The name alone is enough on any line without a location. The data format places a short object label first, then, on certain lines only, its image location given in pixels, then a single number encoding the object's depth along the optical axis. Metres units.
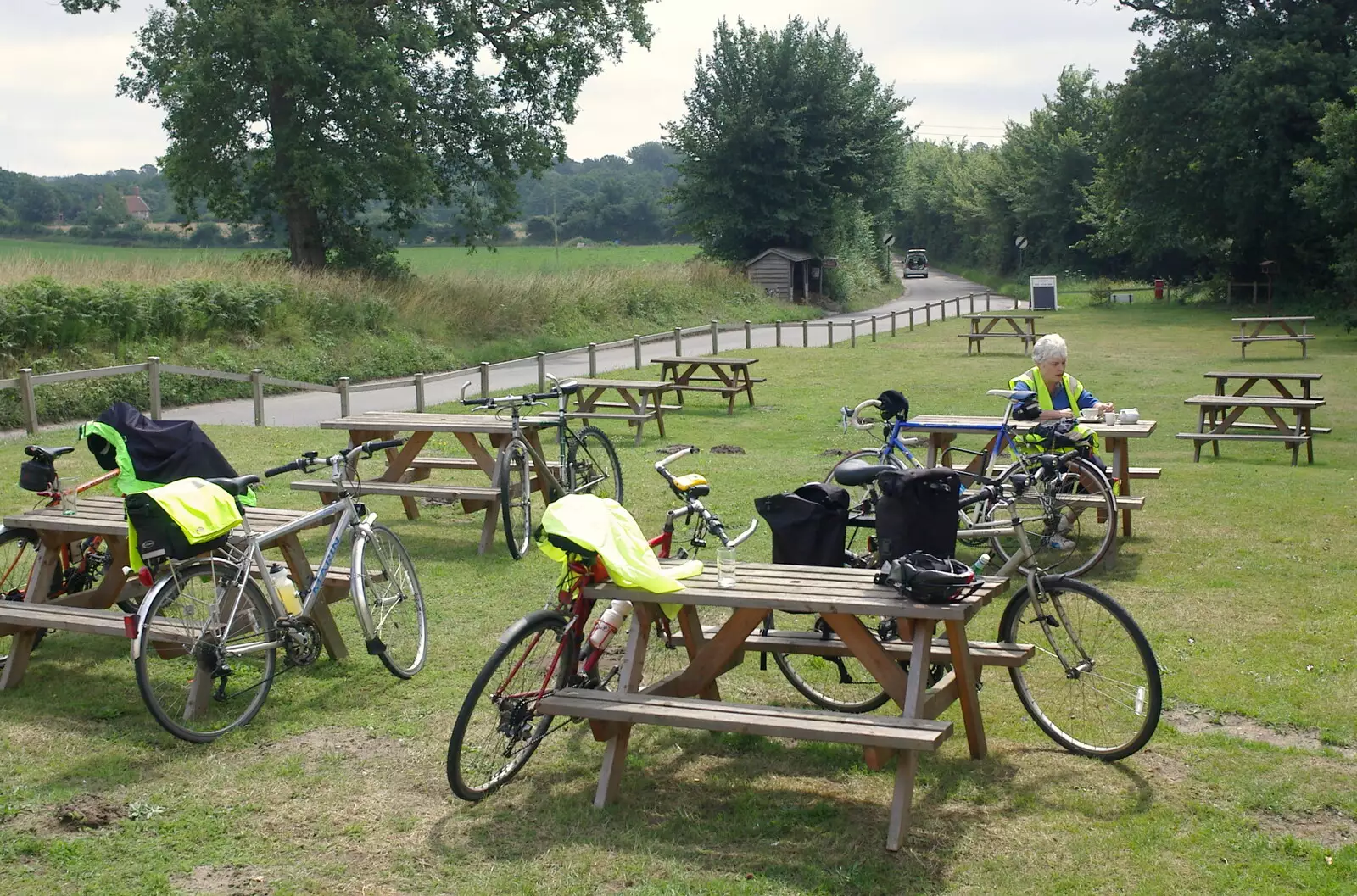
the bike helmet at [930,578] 4.52
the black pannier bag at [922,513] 4.93
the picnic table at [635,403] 15.09
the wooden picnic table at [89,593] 6.03
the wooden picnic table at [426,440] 9.12
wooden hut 46.72
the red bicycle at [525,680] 4.77
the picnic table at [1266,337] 25.09
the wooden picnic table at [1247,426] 13.20
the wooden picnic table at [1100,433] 8.66
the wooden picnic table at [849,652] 4.41
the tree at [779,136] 46.62
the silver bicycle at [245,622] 5.47
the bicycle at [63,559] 6.58
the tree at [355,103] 27.88
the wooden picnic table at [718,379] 17.94
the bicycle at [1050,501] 6.50
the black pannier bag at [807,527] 5.52
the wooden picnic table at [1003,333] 28.23
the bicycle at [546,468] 8.80
